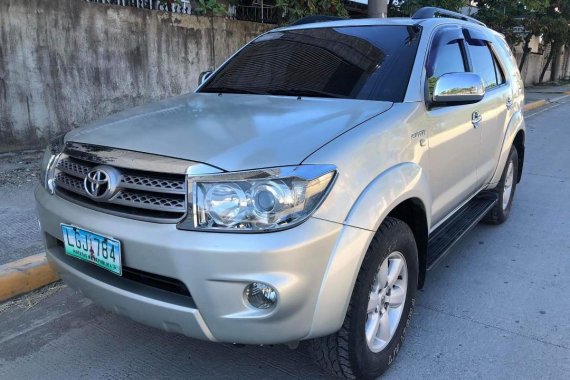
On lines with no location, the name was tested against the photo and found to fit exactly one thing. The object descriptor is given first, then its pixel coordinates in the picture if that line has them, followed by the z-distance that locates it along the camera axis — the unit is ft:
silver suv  6.57
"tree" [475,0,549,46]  57.16
